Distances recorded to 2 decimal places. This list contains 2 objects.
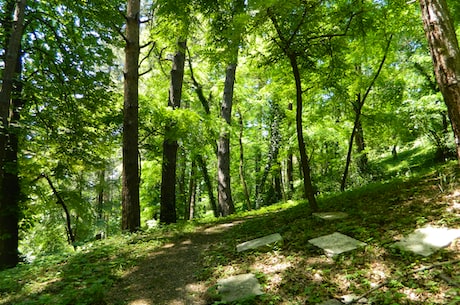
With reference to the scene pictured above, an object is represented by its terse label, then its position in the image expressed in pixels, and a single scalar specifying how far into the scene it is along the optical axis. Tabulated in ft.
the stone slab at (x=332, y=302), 8.16
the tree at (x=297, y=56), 14.58
